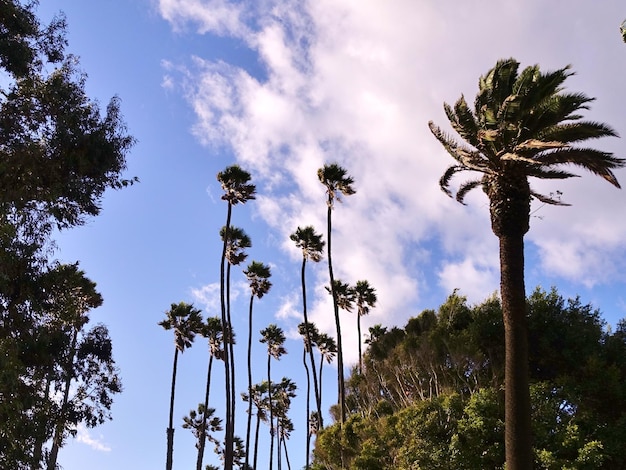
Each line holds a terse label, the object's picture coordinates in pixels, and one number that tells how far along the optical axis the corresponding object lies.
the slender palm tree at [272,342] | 52.03
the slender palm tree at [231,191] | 36.88
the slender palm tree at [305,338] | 51.11
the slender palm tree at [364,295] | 46.09
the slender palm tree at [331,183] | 38.69
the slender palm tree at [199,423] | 55.59
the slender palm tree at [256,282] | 43.97
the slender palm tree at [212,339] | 43.12
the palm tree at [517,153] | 13.16
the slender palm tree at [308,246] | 41.53
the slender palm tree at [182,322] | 42.56
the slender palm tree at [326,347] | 54.78
